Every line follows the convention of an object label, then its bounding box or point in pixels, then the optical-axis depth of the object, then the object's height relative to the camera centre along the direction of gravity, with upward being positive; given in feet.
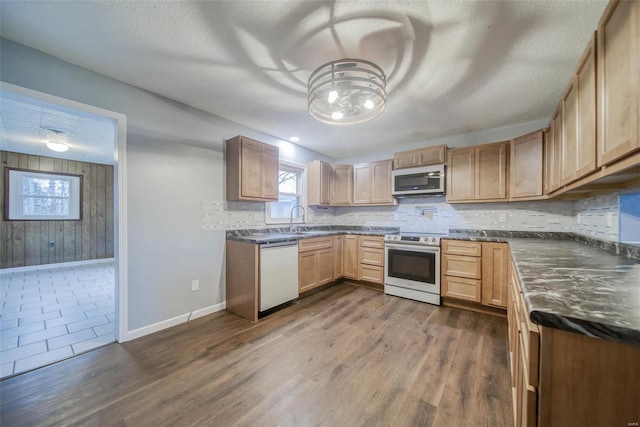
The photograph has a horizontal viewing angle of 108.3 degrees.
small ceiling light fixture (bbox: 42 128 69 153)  12.08 +4.07
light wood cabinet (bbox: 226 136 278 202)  9.61 +1.85
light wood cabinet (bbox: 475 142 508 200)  10.05 +1.85
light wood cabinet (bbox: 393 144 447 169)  11.28 +2.88
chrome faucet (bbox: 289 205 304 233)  12.90 -0.23
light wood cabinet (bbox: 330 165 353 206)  14.62 +1.74
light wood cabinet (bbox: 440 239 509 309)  9.11 -2.43
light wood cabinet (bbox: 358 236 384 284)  12.23 -2.51
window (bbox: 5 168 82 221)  15.33 +1.16
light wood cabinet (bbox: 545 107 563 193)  6.49 +1.85
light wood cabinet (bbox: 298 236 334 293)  10.87 -2.51
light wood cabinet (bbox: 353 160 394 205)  13.25 +1.76
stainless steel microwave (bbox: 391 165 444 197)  11.29 +1.65
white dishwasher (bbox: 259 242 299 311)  9.00 -2.54
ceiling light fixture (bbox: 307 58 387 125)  5.80 +3.32
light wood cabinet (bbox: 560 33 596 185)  4.17 +1.92
